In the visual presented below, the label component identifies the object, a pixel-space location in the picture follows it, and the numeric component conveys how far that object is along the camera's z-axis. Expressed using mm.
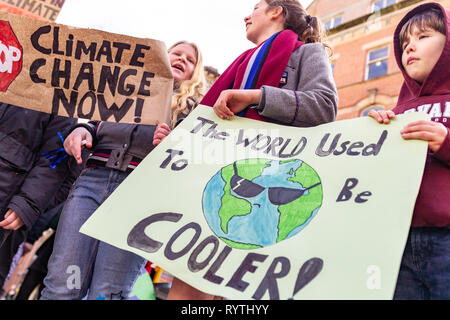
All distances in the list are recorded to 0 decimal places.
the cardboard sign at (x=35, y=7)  2588
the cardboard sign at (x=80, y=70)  1677
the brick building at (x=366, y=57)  12102
